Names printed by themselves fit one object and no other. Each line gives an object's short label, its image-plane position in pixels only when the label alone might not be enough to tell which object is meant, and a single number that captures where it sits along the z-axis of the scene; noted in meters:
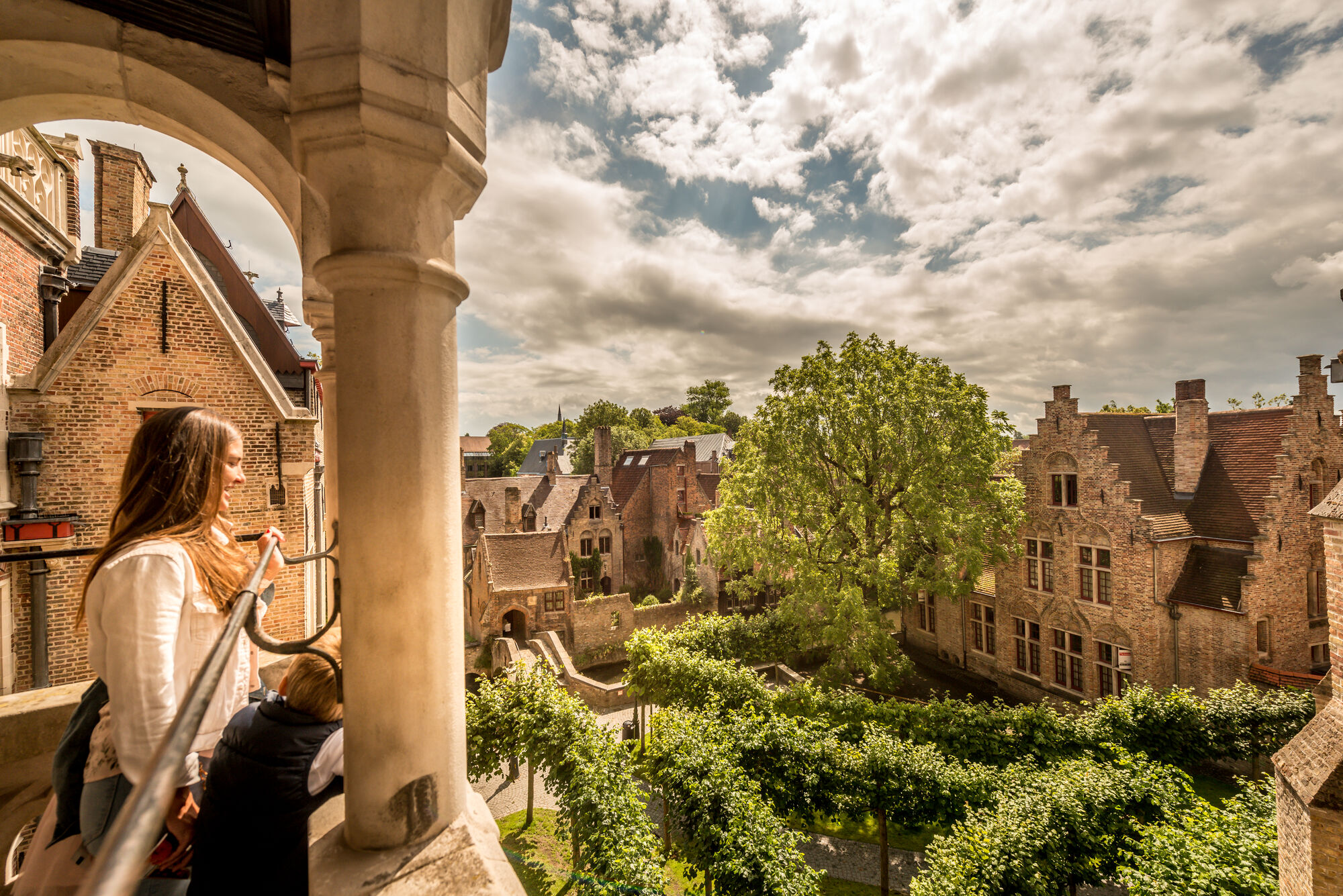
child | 1.54
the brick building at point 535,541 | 22.28
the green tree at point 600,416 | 66.44
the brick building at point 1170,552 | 13.34
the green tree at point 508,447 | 77.44
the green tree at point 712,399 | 82.25
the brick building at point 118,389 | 7.10
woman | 1.39
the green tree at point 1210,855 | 6.50
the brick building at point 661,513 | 29.14
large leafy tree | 13.67
